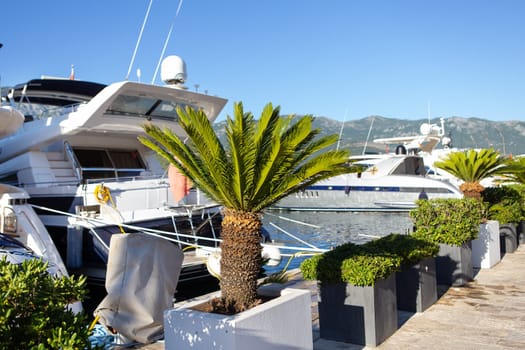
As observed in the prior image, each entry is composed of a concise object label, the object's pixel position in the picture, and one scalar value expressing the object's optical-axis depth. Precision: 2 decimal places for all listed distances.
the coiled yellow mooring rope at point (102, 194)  12.51
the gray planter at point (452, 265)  8.82
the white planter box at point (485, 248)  10.54
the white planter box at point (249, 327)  4.51
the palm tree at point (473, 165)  13.31
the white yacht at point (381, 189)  33.78
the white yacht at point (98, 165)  12.48
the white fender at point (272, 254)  11.57
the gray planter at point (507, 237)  12.36
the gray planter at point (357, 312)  5.82
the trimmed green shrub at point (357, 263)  5.77
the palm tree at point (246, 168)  5.41
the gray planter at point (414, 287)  7.24
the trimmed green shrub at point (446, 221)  8.62
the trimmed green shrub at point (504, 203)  12.35
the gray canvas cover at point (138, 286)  6.70
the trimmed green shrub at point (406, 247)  6.75
